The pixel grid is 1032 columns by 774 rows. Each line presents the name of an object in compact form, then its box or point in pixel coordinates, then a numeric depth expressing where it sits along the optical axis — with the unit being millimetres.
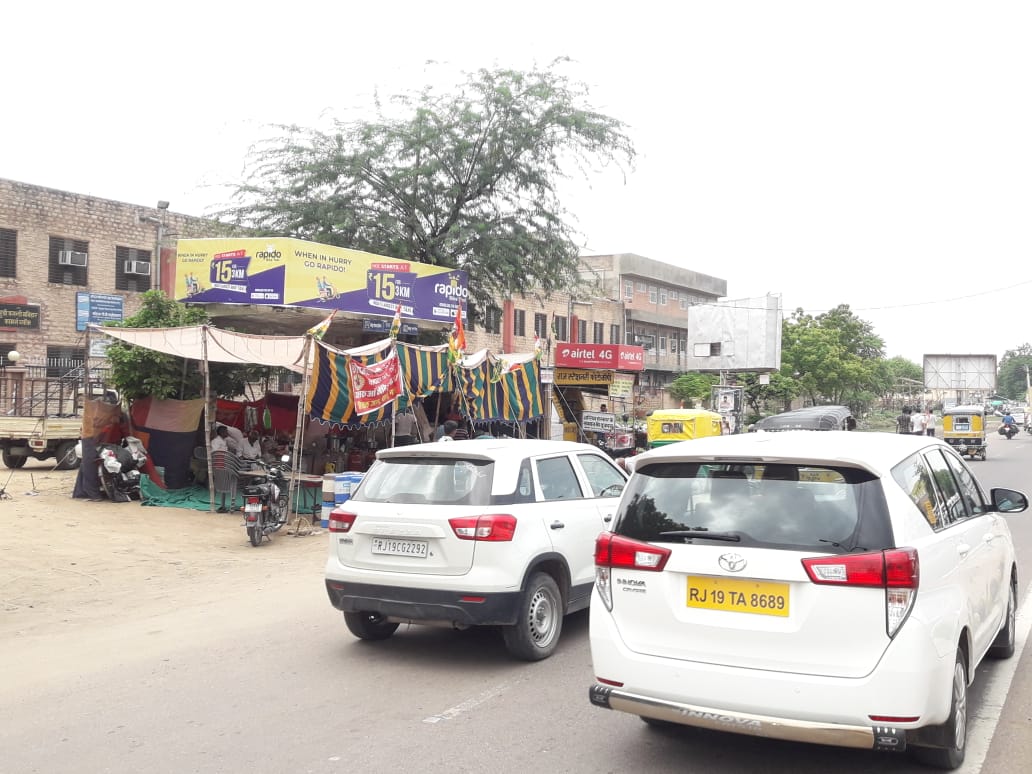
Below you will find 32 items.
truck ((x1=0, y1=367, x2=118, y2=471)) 20328
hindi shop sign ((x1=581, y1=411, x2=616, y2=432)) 25375
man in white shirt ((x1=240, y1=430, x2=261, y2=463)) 15662
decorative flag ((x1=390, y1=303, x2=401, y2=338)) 14945
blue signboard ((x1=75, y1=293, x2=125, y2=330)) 28828
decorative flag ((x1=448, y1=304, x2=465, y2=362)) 16641
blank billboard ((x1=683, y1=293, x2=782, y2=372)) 41594
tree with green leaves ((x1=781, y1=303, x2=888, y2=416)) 53656
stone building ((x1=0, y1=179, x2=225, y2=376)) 27281
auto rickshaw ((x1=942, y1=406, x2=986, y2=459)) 32906
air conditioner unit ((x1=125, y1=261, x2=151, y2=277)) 29953
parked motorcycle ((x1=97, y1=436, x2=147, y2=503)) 15038
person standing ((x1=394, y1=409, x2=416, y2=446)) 19328
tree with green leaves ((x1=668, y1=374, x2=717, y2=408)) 51791
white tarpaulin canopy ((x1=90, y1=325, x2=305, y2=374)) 14000
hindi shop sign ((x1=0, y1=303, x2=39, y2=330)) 27172
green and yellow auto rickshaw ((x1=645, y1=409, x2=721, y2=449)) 24328
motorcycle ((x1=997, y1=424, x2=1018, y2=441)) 52219
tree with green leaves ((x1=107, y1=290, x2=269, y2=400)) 15547
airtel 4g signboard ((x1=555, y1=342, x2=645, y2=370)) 25672
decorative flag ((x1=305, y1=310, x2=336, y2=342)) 13734
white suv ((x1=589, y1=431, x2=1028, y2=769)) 3928
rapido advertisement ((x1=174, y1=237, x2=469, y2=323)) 17156
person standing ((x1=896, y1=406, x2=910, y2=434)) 38844
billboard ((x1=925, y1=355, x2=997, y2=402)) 47656
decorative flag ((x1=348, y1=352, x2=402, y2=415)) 14359
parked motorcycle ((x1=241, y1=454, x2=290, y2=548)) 12258
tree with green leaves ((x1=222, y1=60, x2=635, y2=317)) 24781
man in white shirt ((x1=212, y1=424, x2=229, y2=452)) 15125
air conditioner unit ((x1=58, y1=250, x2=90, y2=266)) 28281
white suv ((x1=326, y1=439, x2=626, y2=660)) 6359
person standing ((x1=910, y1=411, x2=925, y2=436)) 35219
